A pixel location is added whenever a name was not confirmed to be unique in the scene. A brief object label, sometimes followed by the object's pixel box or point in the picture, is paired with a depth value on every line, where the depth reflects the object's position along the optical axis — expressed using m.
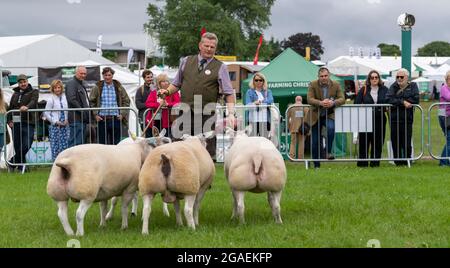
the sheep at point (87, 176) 7.17
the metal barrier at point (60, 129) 13.72
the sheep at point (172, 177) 7.35
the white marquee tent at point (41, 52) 29.83
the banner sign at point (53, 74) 21.05
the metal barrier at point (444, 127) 13.56
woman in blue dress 13.85
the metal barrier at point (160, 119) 12.65
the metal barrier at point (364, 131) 13.61
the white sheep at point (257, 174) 7.79
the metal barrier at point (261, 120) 13.49
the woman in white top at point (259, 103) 13.75
